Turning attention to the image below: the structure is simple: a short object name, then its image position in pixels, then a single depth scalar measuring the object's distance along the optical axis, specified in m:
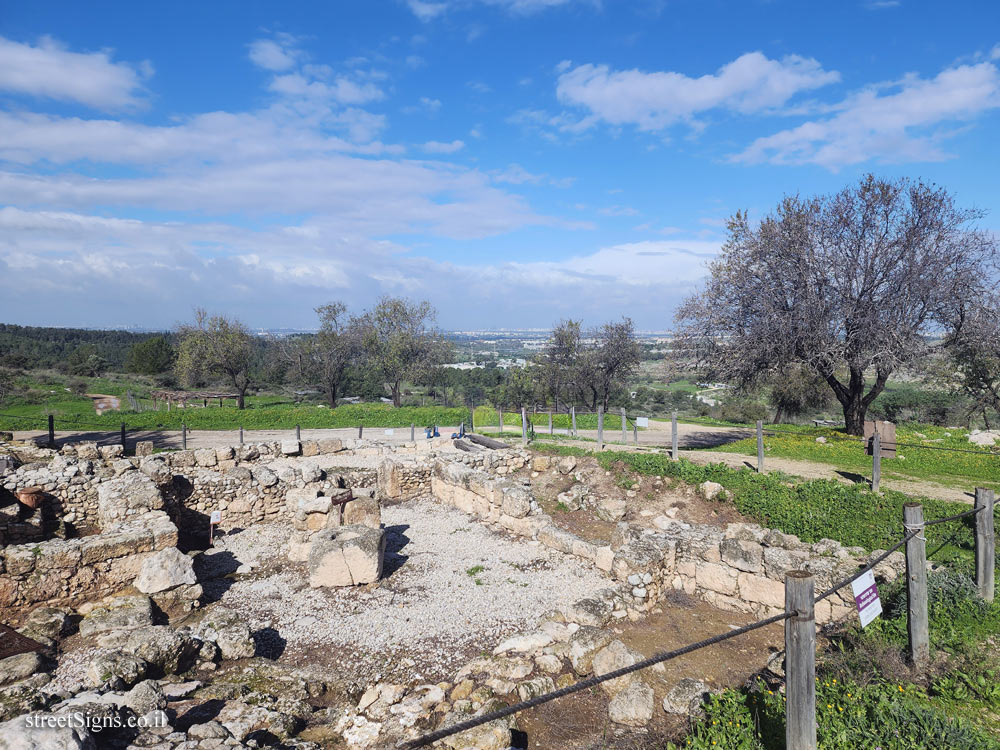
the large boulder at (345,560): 10.48
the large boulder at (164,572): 9.48
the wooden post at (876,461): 11.54
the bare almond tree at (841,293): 17.45
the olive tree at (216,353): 36.78
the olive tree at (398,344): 37.53
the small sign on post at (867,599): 4.80
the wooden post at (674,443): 15.74
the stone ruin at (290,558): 6.04
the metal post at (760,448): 14.21
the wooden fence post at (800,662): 3.88
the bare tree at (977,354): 17.53
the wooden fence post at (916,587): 5.55
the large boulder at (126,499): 11.83
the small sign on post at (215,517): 12.48
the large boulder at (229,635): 7.98
